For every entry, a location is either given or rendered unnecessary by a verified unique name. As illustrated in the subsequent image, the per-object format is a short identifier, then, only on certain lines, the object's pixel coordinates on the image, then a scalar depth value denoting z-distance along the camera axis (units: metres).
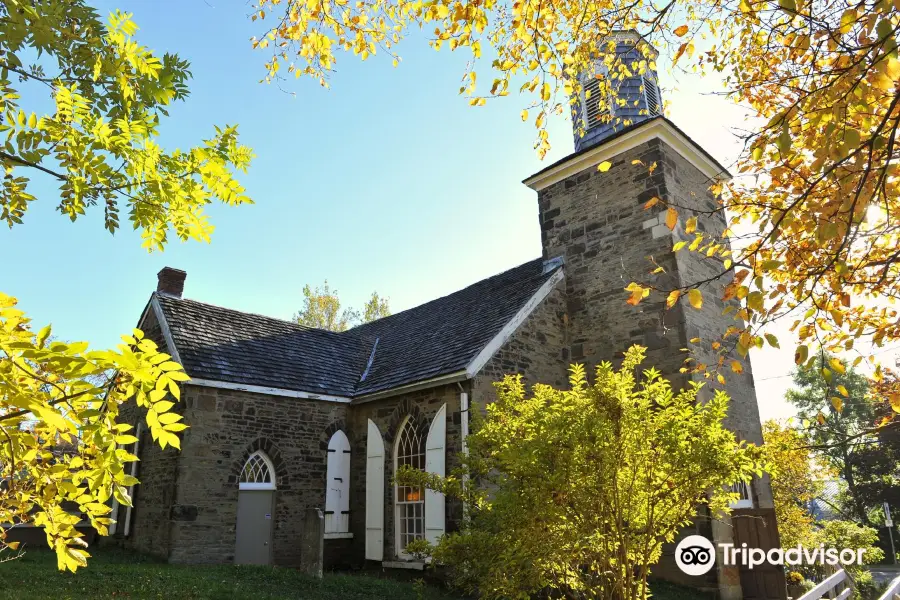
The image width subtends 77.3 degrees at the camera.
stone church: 12.01
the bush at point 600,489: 5.98
